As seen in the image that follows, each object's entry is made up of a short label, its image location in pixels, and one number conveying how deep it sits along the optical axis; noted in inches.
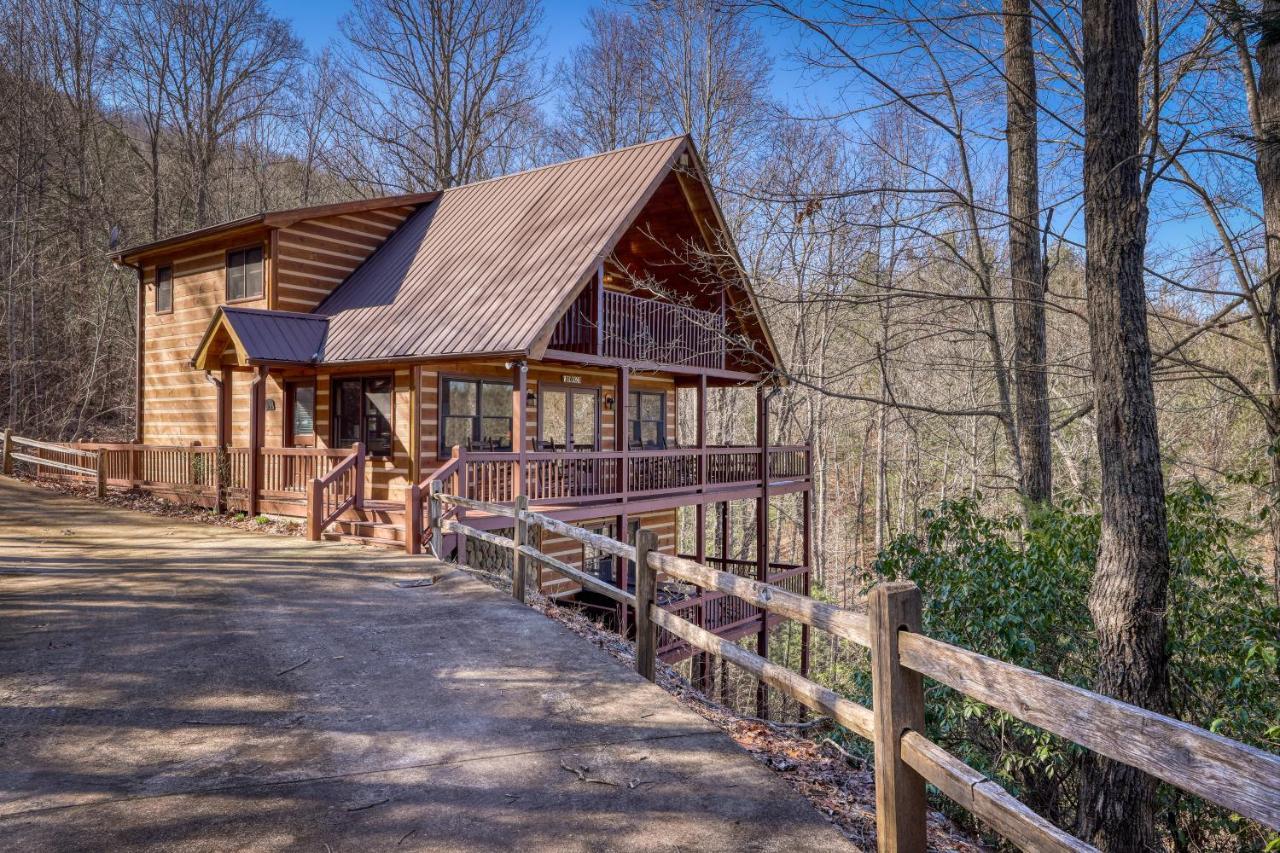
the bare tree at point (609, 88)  1032.8
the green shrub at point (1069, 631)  261.6
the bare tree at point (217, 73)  1091.9
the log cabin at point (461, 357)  538.3
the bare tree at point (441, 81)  1077.8
